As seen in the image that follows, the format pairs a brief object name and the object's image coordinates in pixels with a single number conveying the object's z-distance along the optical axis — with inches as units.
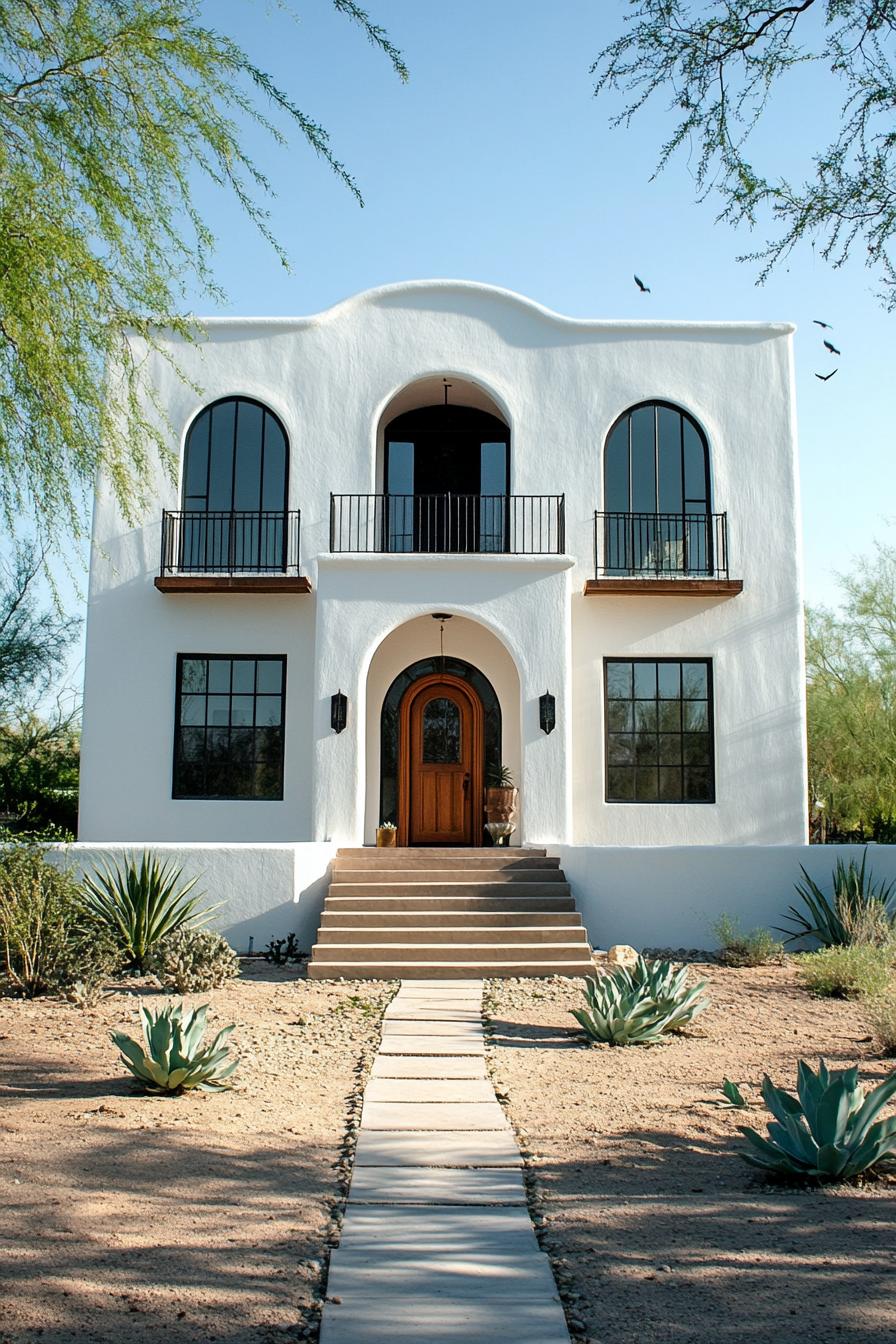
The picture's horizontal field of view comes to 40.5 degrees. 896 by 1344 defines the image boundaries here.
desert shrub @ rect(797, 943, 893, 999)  410.6
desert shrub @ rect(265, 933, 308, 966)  508.4
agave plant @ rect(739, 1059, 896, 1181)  215.3
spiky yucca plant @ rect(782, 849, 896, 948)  501.8
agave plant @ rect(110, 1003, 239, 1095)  275.7
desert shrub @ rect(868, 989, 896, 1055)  329.7
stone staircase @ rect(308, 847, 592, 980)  482.3
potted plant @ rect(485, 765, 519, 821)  605.0
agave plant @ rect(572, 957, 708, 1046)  348.2
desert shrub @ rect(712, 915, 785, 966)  505.4
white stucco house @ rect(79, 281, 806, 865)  629.9
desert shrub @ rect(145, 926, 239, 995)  429.1
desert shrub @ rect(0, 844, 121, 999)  413.4
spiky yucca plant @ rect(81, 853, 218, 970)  465.1
